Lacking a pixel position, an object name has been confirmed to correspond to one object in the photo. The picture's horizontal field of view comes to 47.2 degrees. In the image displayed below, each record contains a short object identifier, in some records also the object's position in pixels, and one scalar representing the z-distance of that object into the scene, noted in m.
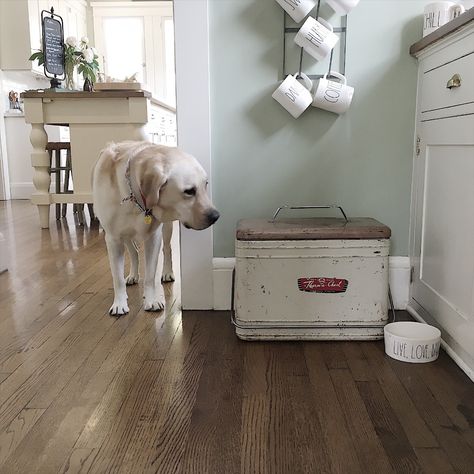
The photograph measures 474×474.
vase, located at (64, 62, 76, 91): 4.34
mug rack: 1.84
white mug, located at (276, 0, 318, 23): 1.76
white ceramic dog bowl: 1.52
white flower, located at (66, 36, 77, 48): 4.34
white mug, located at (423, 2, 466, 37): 1.73
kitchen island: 3.65
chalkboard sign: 4.07
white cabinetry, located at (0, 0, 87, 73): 6.01
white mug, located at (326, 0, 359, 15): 1.75
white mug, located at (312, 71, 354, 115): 1.80
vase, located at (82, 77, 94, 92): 4.05
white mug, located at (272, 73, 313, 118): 1.79
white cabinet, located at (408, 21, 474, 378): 1.42
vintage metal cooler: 1.65
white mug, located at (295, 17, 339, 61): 1.74
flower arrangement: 4.24
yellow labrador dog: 1.66
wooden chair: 4.04
